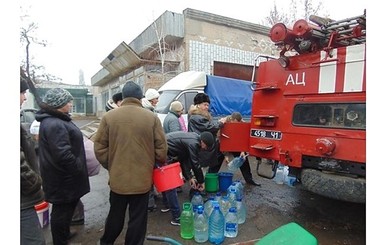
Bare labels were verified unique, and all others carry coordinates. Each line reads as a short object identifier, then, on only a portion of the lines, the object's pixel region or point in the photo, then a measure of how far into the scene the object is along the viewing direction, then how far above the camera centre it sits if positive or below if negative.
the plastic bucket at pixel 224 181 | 4.89 -1.15
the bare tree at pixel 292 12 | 18.72 +7.90
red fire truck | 2.96 +0.15
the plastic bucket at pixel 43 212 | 2.71 -1.00
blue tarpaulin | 8.80 +0.75
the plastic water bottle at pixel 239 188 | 3.95 -1.08
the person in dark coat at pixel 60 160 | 2.64 -0.44
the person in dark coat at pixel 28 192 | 1.77 -0.52
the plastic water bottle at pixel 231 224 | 3.30 -1.31
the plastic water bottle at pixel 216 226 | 3.16 -1.28
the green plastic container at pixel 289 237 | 1.27 -0.59
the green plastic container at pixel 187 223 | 3.32 -1.32
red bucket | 2.93 -0.66
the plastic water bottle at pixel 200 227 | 3.22 -1.33
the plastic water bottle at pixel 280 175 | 5.47 -1.16
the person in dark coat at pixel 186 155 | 3.66 -0.53
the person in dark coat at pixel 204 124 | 4.63 -0.12
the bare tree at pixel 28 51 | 19.95 +4.92
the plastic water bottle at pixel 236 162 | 4.99 -0.84
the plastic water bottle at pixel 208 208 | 3.48 -1.19
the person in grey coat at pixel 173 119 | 4.89 -0.04
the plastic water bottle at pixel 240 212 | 3.72 -1.31
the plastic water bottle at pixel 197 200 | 3.81 -1.18
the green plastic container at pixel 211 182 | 4.77 -1.14
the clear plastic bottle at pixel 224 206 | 3.56 -1.17
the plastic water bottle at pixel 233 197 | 3.68 -1.10
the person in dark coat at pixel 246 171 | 5.32 -1.11
